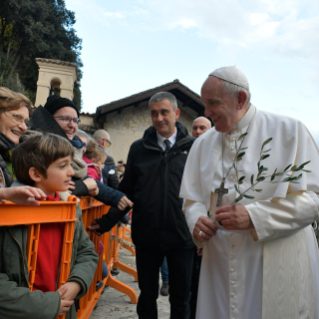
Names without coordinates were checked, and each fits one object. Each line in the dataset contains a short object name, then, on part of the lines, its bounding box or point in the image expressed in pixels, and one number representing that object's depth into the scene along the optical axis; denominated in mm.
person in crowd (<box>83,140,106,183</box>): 5141
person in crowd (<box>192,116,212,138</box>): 4789
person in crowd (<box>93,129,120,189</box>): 5977
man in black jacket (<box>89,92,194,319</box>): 3307
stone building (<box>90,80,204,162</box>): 18016
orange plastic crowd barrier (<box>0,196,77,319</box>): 1860
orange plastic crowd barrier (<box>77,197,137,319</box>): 3461
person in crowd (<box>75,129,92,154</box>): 4424
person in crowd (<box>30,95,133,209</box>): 3191
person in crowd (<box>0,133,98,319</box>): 1850
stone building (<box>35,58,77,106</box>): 13984
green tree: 24234
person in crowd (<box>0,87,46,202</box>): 2510
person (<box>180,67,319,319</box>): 2002
